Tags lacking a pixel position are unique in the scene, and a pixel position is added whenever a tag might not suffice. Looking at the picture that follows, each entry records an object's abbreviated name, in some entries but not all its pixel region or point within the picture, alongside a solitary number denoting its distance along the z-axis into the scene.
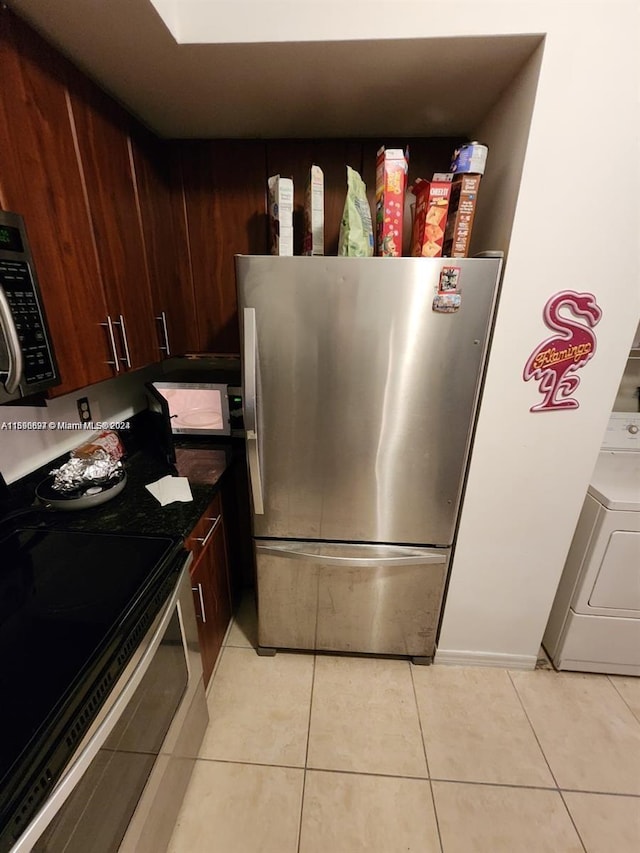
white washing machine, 1.37
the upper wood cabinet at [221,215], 1.58
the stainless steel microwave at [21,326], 0.78
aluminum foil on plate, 1.23
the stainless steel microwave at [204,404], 1.66
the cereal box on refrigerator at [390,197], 1.13
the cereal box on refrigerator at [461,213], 1.12
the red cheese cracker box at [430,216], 1.13
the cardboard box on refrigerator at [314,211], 1.20
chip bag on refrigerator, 1.15
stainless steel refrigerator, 1.12
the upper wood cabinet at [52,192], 0.86
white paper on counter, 1.27
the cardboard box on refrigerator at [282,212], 1.21
